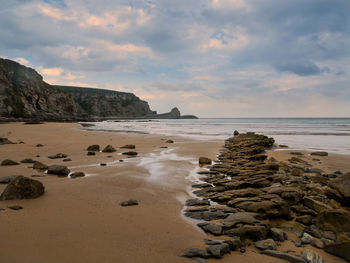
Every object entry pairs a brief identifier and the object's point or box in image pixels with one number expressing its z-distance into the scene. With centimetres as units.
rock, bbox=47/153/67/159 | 1140
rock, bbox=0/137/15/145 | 1465
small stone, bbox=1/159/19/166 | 893
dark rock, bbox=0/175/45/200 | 511
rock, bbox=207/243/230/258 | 335
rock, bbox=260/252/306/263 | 330
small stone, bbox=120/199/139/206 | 541
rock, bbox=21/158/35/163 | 974
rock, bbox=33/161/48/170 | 858
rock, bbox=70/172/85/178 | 769
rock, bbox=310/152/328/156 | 1420
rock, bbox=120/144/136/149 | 1598
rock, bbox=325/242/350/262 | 349
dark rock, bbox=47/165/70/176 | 785
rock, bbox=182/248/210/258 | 335
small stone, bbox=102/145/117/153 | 1391
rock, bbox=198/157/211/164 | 1140
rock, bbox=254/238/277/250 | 372
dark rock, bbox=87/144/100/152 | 1405
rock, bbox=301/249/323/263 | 335
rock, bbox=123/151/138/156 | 1312
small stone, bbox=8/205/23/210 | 462
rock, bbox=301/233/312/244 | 399
